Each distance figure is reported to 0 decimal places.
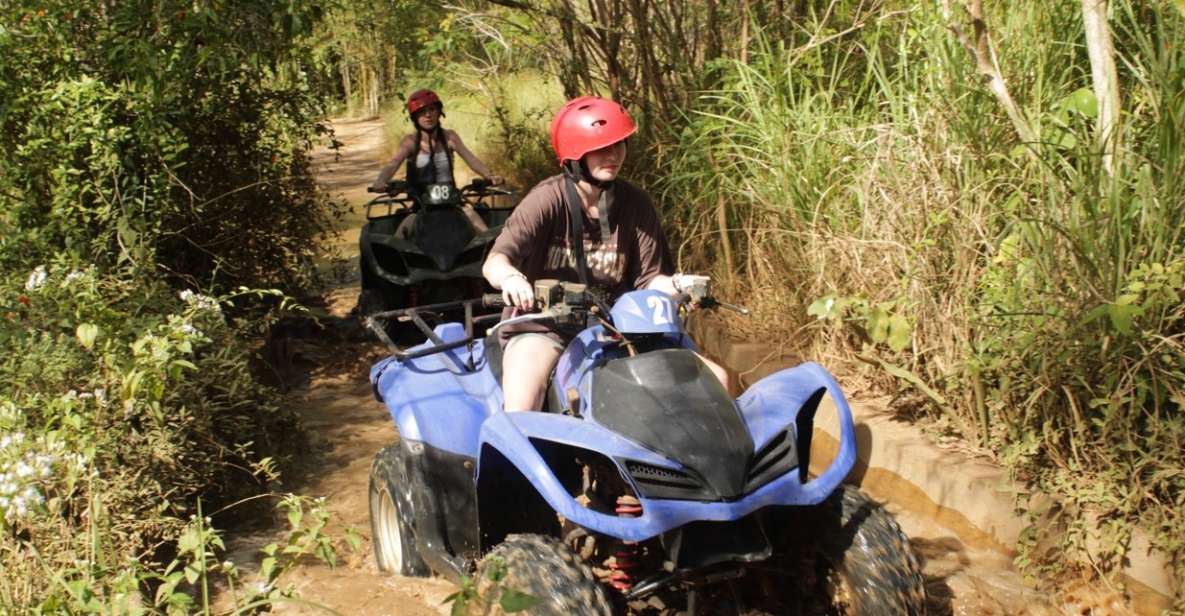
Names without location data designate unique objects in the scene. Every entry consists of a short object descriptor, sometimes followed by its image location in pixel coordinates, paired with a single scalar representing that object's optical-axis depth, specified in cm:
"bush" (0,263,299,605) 372
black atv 777
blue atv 310
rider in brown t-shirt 385
